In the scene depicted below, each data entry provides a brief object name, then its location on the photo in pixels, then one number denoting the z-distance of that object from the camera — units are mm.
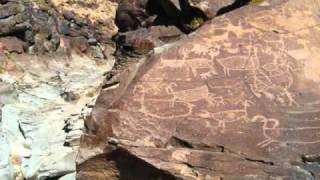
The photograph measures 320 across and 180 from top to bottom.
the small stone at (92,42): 13191
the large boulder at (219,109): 5336
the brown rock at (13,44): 11586
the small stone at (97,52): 12694
